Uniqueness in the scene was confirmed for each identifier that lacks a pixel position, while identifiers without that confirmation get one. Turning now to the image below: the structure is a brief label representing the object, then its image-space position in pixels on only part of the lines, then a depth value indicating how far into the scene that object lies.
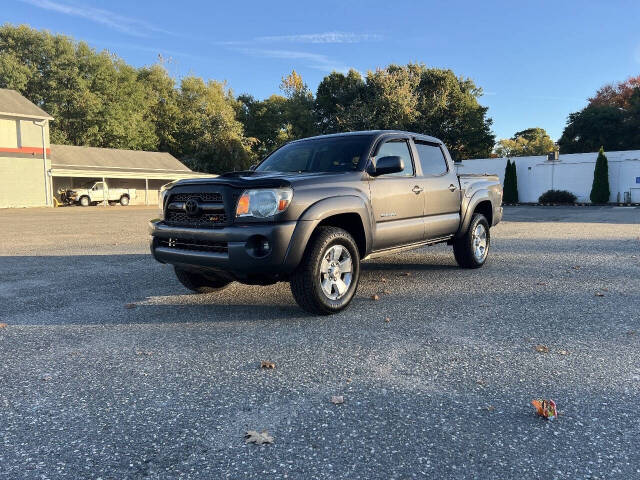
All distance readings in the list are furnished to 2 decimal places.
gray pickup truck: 4.31
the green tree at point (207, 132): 52.03
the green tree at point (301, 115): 53.66
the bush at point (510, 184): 34.34
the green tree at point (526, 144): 77.00
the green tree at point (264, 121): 57.38
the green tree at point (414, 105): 41.16
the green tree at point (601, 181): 30.78
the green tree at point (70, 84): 44.66
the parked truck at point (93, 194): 35.06
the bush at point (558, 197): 31.98
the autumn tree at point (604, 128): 45.91
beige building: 31.86
